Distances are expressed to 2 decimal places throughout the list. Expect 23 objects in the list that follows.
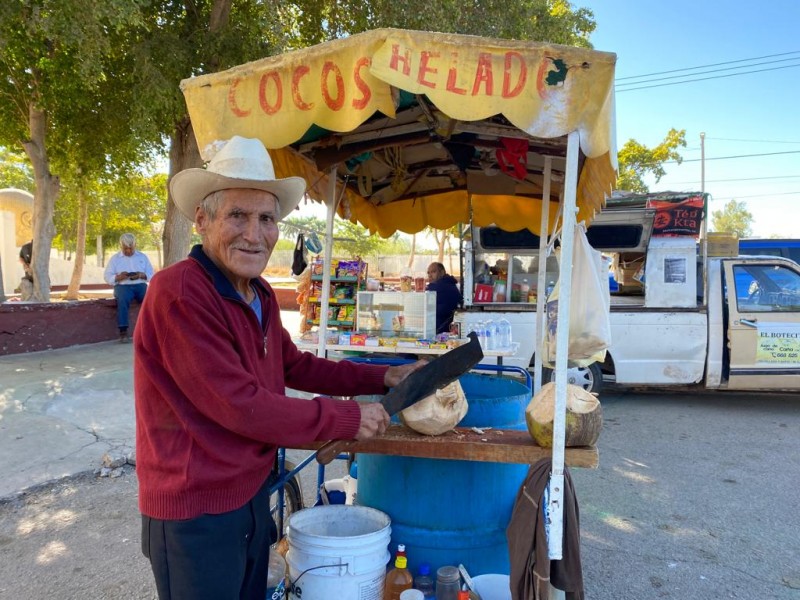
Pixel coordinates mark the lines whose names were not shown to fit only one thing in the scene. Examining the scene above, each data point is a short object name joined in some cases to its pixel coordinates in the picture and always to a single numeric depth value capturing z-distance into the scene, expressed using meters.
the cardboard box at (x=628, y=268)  8.13
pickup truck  7.01
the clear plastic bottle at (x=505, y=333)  6.43
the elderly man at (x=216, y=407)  1.62
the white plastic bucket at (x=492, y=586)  2.43
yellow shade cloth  2.01
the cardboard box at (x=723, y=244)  7.49
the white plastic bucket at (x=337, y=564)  2.20
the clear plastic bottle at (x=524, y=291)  7.70
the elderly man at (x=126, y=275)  9.58
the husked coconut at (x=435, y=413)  2.31
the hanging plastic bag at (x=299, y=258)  5.54
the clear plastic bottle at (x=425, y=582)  2.42
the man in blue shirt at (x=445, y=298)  8.28
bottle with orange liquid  2.41
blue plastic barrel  2.51
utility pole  34.36
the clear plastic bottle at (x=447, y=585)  2.33
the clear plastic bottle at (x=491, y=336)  6.31
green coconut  2.14
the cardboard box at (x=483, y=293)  7.57
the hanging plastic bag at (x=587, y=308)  2.38
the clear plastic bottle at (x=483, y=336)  6.31
